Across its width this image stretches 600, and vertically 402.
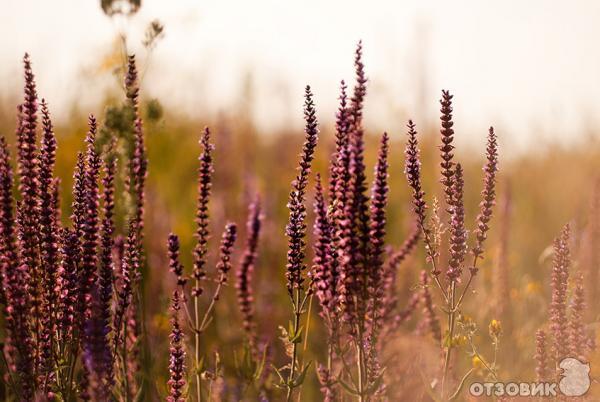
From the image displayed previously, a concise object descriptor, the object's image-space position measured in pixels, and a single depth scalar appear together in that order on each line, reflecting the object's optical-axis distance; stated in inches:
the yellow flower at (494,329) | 127.2
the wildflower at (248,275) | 161.9
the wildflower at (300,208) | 110.4
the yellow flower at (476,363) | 152.7
